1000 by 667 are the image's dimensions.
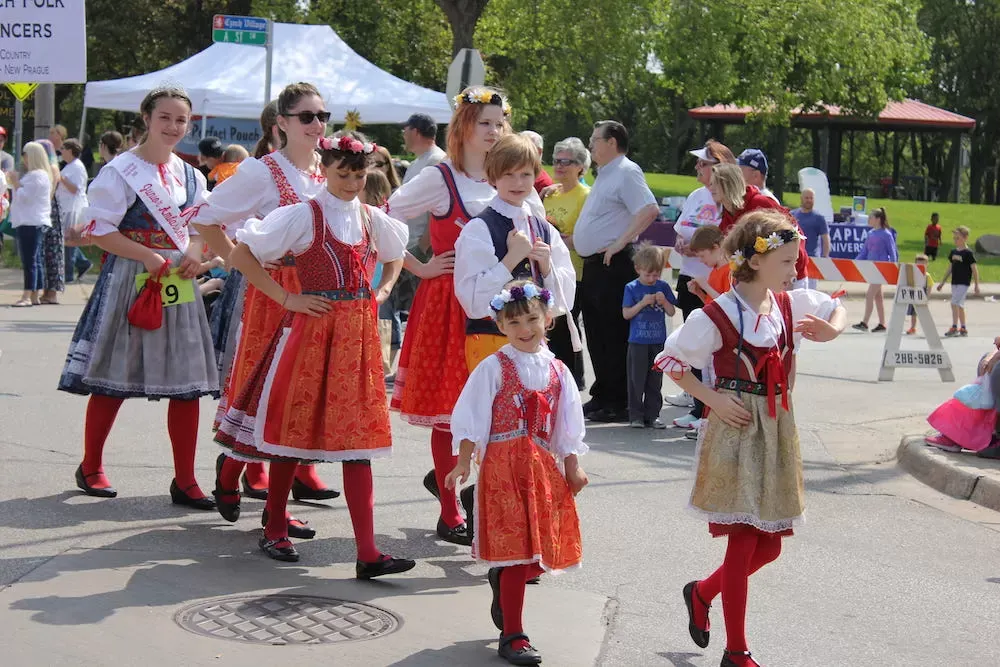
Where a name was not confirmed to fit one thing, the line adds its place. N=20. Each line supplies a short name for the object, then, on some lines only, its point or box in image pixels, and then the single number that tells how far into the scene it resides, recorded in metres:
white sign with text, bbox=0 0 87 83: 15.41
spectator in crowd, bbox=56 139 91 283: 17.19
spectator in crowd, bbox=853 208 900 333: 19.02
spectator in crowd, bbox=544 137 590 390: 10.45
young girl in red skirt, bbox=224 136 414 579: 5.76
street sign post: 16.17
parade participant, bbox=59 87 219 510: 6.82
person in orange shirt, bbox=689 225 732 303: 9.02
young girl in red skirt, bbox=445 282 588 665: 4.95
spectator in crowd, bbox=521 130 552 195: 10.48
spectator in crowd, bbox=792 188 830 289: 18.05
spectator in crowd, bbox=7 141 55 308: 16.19
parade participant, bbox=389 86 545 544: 6.38
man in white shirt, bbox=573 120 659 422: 10.07
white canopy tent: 20.89
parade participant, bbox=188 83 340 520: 6.20
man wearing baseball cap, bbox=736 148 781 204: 9.61
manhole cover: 5.06
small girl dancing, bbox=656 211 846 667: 4.94
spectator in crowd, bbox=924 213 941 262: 30.14
